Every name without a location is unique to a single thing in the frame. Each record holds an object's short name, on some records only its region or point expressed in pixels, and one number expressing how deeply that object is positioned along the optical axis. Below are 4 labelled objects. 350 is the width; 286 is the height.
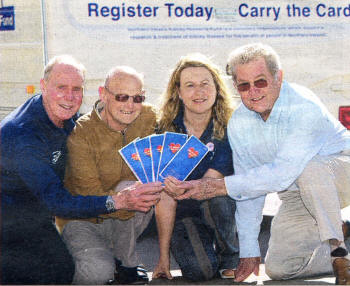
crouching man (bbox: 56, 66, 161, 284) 3.79
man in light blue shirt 3.68
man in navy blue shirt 3.64
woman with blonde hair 3.97
